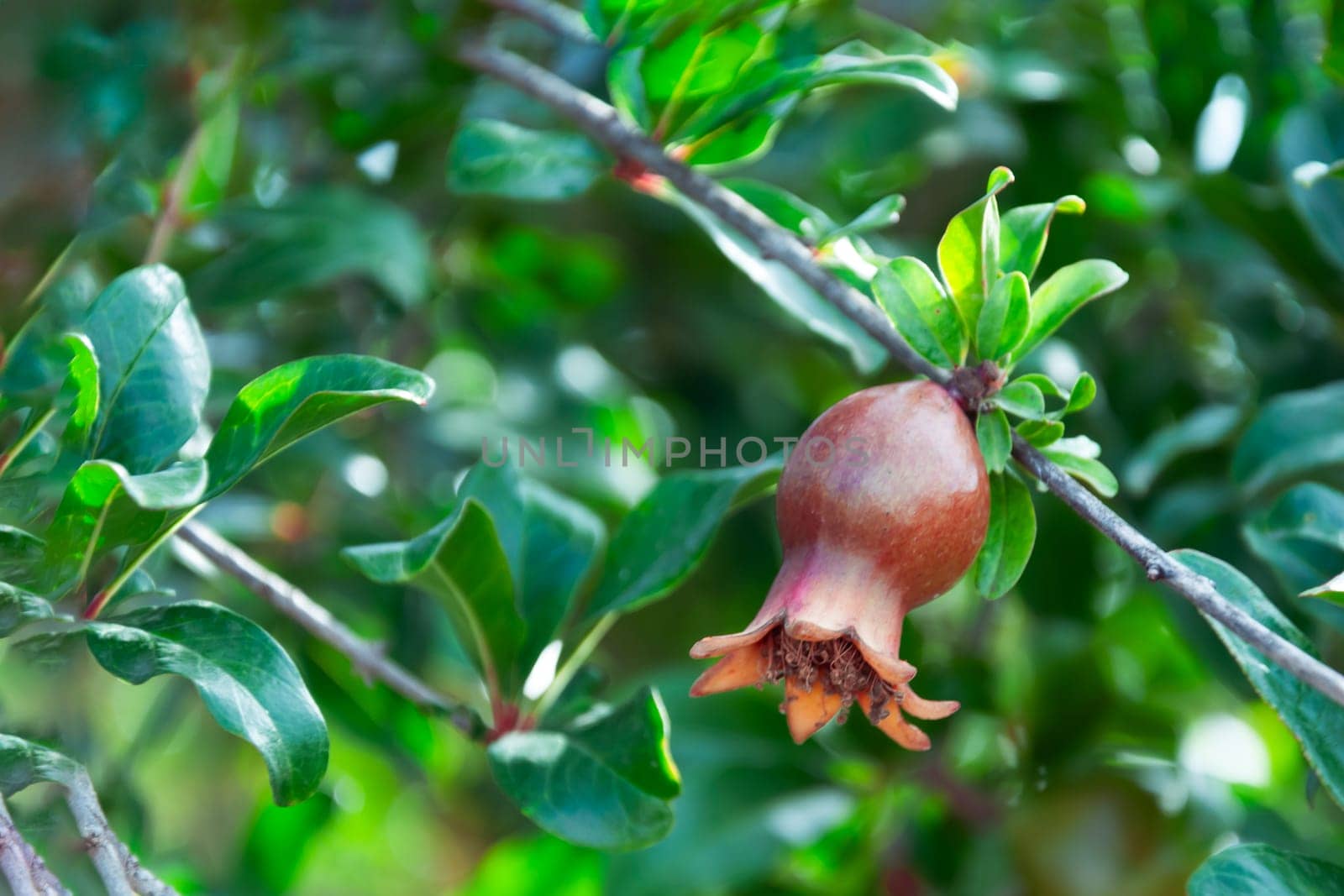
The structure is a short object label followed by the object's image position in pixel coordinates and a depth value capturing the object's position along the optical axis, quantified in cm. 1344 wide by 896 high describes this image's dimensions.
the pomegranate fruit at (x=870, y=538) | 55
